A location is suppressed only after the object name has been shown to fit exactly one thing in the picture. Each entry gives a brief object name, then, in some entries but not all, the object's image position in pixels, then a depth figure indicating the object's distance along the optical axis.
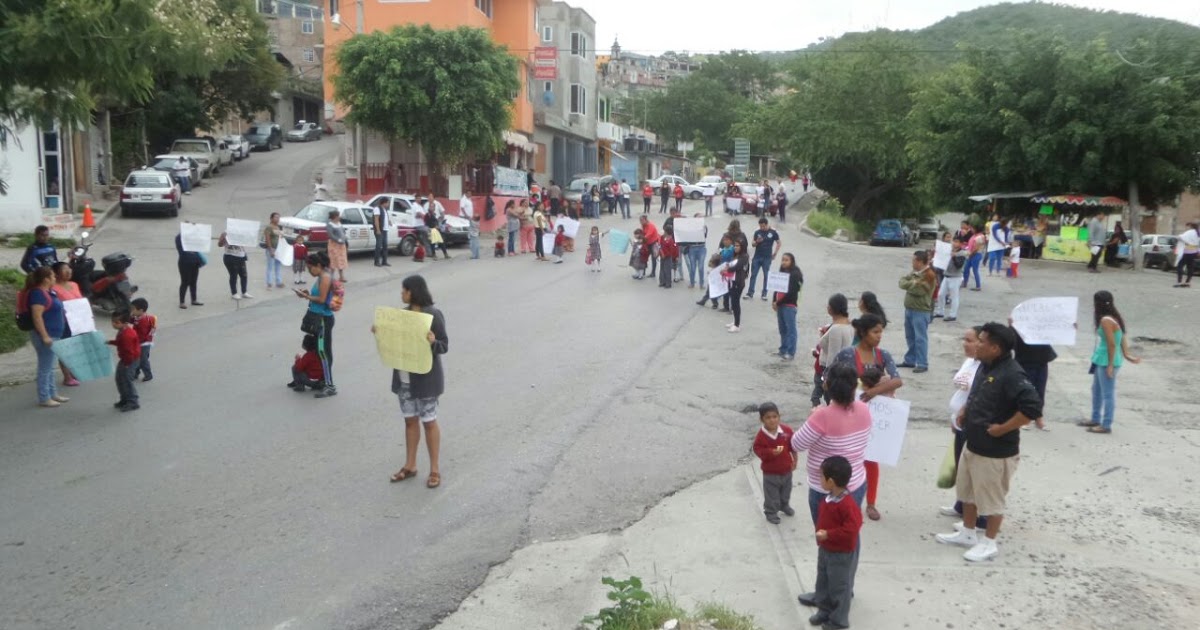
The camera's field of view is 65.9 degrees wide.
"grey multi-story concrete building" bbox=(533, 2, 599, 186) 50.69
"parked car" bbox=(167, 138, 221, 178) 40.44
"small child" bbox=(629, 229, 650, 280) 20.98
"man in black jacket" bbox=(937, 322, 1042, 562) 6.10
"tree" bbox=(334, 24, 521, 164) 30.66
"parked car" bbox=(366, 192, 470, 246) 25.75
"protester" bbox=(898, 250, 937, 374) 12.27
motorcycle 12.82
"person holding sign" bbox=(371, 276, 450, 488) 7.30
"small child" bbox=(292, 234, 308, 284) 19.31
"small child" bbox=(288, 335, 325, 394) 10.39
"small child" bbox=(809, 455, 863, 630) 5.27
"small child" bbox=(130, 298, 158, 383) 10.45
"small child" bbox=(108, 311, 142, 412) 9.59
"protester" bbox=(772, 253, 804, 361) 12.81
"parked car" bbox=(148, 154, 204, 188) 35.19
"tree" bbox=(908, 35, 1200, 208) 25.00
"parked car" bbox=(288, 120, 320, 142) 60.62
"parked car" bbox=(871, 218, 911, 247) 40.88
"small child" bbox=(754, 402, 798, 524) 7.02
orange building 35.19
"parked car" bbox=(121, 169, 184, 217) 29.09
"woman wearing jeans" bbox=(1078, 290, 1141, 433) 9.52
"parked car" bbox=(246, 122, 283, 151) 53.91
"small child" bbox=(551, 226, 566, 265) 24.86
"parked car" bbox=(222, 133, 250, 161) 47.09
